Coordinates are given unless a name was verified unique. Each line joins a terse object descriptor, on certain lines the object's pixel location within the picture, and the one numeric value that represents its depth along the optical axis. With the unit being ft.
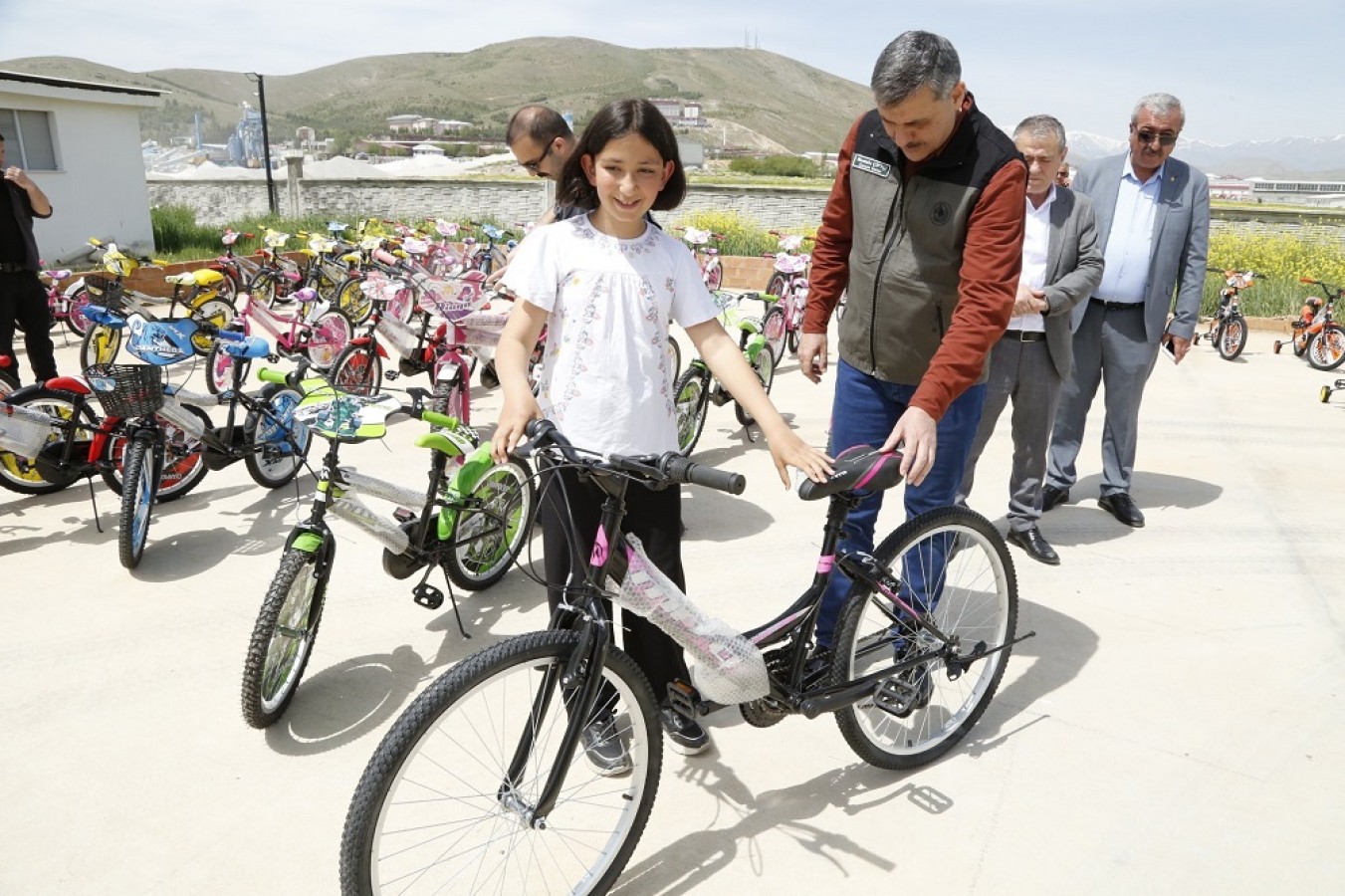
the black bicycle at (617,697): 5.92
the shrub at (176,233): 50.72
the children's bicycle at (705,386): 17.20
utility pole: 68.49
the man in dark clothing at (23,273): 16.78
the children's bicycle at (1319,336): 28.07
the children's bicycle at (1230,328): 29.09
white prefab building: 45.42
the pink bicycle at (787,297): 26.40
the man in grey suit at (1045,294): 12.14
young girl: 7.06
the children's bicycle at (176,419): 12.11
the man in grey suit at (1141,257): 13.47
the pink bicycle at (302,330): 21.74
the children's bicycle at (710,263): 36.14
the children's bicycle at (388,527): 8.87
